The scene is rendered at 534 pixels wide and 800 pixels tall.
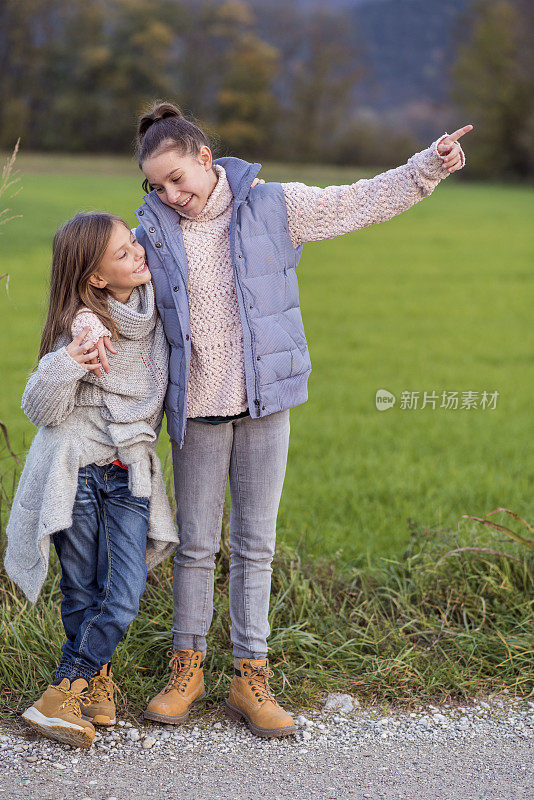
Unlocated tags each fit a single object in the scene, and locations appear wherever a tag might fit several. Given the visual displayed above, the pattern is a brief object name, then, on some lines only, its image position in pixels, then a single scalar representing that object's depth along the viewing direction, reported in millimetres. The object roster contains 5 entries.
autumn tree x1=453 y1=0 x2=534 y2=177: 92750
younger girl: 5316
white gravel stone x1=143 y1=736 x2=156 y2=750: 5516
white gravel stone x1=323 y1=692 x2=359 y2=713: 6043
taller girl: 5531
